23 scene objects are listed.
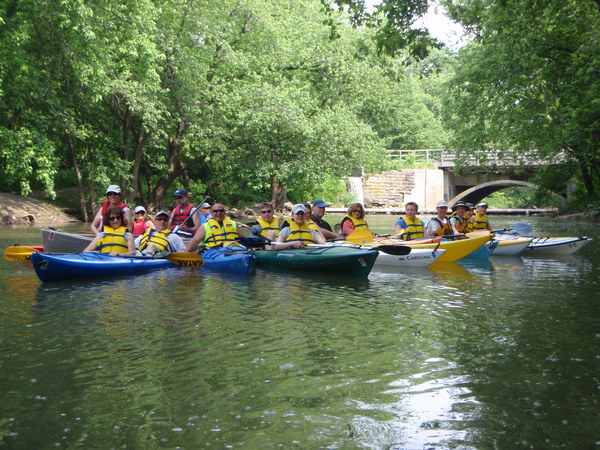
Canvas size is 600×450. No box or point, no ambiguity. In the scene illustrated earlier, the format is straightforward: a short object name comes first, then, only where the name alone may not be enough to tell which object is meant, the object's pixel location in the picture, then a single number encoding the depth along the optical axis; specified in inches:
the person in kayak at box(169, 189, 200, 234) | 498.3
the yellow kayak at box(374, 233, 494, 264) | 472.1
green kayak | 404.2
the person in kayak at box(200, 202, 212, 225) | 555.3
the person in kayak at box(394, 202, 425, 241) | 504.1
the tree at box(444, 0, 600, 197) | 524.7
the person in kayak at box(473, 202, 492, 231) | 582.9
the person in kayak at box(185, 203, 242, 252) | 457.1
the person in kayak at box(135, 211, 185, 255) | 437.4
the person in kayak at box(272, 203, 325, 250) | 444.1
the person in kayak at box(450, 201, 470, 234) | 555.5
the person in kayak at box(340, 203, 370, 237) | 499.5
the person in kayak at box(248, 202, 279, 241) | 470.9
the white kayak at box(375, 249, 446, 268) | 466.0
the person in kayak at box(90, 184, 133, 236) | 409.7
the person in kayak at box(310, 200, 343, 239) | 480.4
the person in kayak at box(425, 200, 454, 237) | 504.7
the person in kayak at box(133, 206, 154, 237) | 492.7
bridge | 1656.7
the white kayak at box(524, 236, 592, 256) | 542.0
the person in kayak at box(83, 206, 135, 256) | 403.9
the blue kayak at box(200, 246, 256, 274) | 421.4
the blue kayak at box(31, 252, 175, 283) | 370.6
